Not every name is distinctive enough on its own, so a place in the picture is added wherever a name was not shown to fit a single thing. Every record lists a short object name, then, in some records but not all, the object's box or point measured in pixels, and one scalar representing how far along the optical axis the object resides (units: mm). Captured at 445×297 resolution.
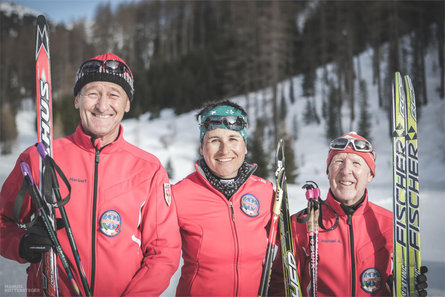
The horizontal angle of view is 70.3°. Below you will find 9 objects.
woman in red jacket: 2352
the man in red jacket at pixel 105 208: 2037
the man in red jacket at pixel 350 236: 2389
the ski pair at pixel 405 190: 2434
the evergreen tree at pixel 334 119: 19641
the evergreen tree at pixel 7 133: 15102
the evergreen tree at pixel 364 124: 17562
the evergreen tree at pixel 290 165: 11406
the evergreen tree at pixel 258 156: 11336
